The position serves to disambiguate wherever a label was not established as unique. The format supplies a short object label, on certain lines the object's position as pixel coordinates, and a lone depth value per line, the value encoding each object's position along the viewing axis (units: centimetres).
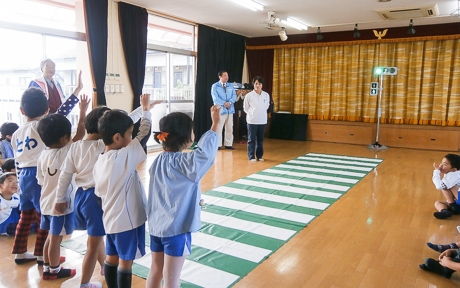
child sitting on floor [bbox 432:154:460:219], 343
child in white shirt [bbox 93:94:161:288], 178
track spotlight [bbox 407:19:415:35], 712
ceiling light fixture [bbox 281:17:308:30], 701
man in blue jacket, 693
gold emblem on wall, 783
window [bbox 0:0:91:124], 478
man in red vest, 338
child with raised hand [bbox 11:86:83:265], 241
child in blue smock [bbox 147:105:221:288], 170
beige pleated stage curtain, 760
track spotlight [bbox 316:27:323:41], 795
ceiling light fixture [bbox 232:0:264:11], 562
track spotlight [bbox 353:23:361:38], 747
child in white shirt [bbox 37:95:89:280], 214
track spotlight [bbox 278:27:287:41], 751
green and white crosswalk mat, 249
